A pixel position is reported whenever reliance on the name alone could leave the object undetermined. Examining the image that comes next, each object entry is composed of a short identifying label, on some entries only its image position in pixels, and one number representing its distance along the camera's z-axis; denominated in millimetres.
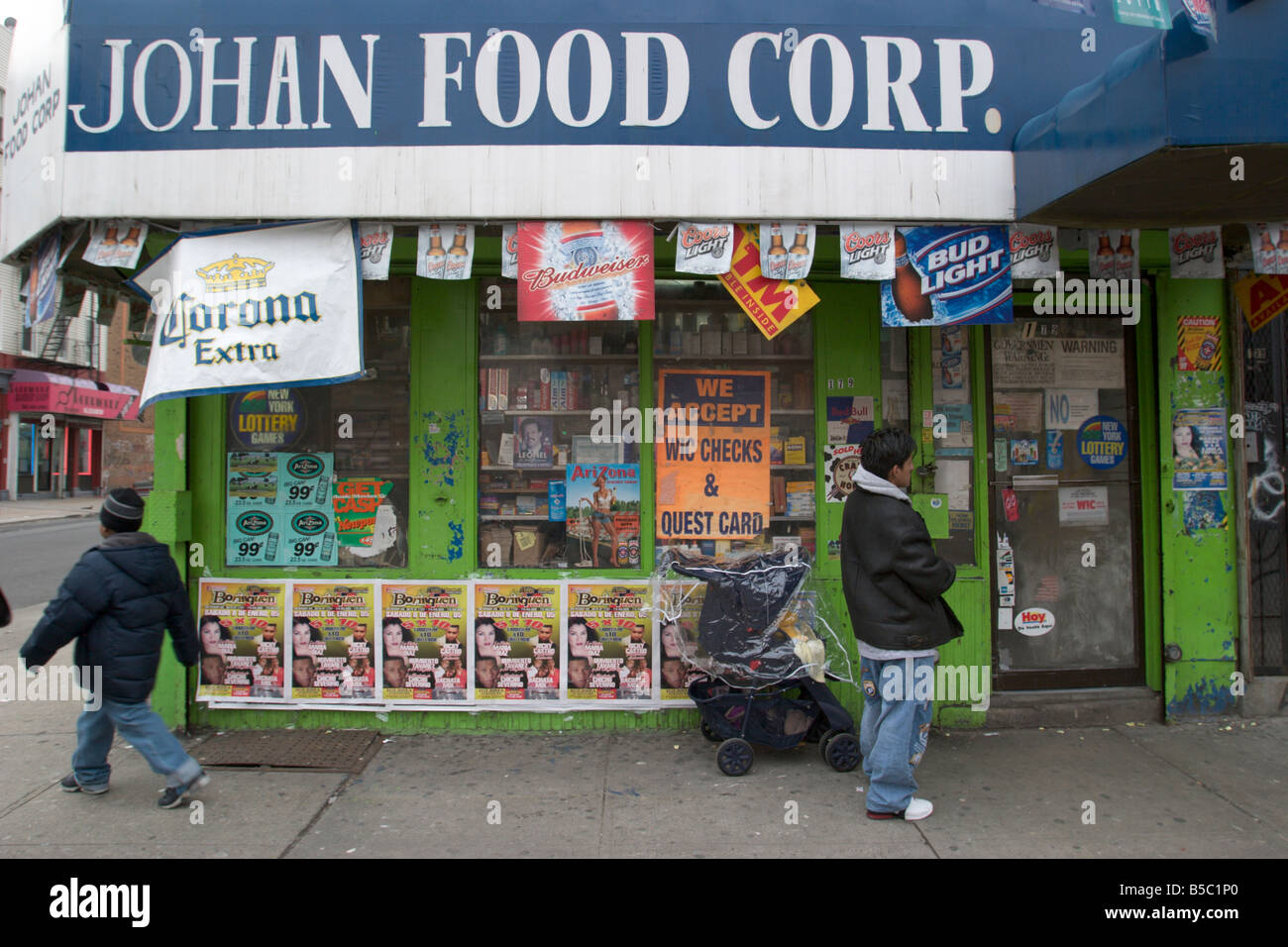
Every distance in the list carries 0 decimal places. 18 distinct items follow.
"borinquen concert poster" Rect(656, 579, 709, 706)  5254
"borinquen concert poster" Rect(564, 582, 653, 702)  5352
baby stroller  4621
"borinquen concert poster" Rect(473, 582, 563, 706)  5348
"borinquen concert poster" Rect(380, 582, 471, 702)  5352
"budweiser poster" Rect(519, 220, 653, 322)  4723
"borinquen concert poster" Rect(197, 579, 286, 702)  5379
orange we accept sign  5504
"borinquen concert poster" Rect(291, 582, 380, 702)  5367
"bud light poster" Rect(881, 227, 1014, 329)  4855
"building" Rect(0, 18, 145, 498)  25734
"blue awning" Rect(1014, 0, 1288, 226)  3629
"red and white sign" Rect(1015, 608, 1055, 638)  5684
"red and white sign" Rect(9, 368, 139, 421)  25750
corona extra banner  4660
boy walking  4070
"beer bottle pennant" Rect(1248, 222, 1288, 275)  4828
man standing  3979
